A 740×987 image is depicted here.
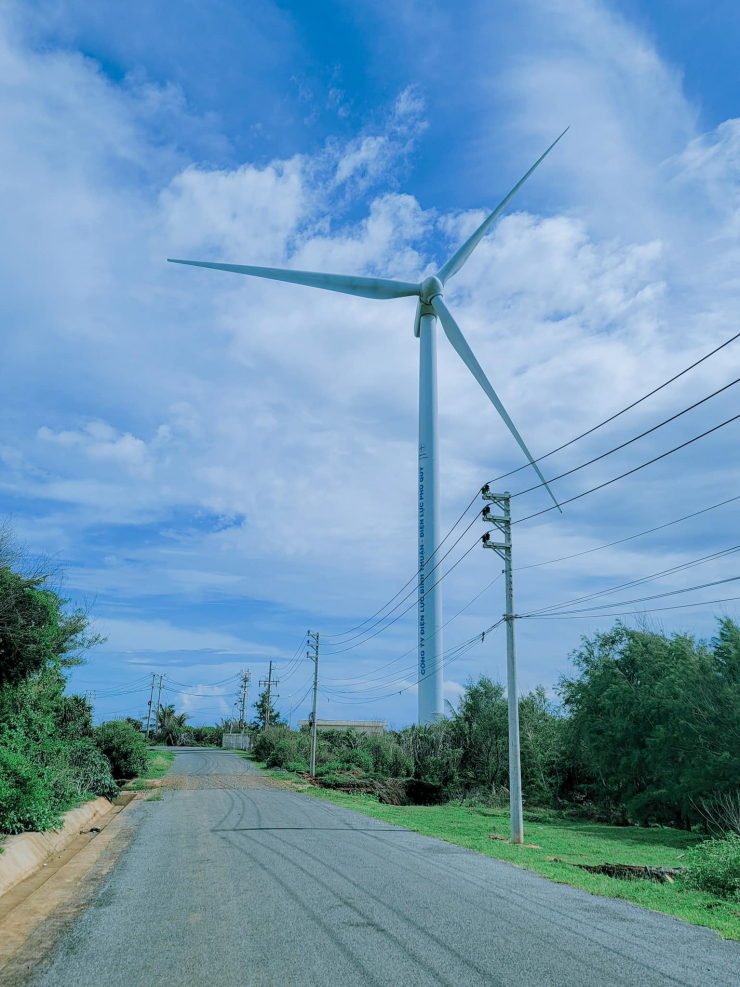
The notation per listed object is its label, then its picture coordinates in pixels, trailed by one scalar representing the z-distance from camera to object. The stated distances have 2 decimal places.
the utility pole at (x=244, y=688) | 107.94
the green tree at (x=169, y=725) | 109.56
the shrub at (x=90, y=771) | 23.22
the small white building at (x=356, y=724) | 89.12
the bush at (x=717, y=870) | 11.16
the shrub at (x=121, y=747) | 35.31
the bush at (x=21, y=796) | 12.78
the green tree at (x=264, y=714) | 92.50
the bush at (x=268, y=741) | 65.00
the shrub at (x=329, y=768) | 45.90
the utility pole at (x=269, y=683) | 93.56
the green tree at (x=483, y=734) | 40.66
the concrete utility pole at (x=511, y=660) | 18.11
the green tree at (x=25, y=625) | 16.33
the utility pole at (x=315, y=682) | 45.52
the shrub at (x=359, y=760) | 48.03
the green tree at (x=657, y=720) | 23.88
